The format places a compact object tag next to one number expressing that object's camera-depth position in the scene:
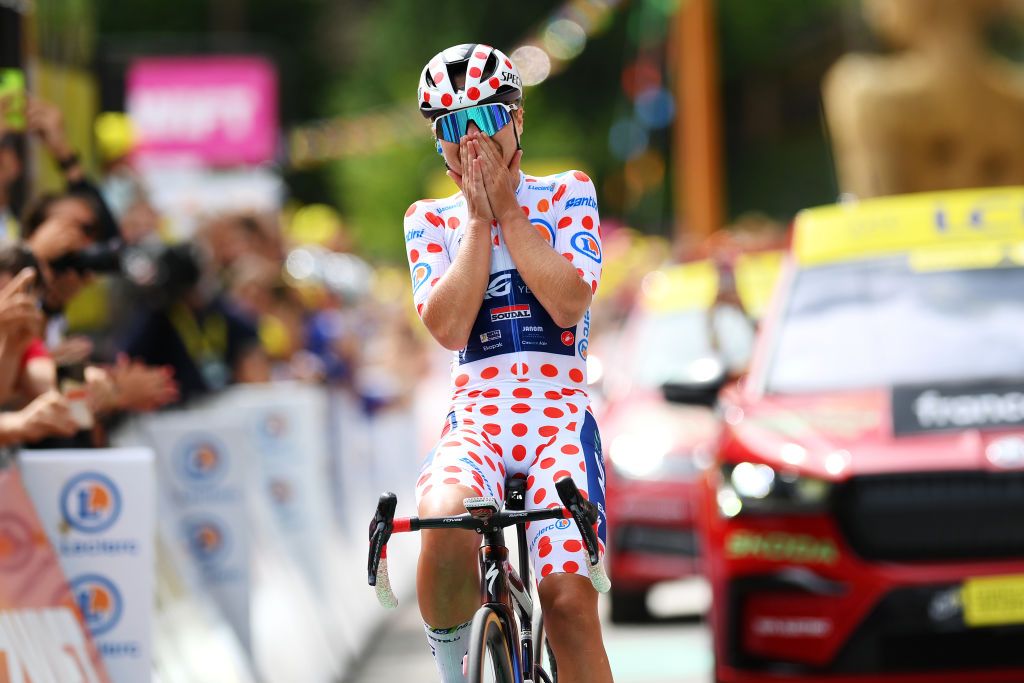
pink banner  55.94
